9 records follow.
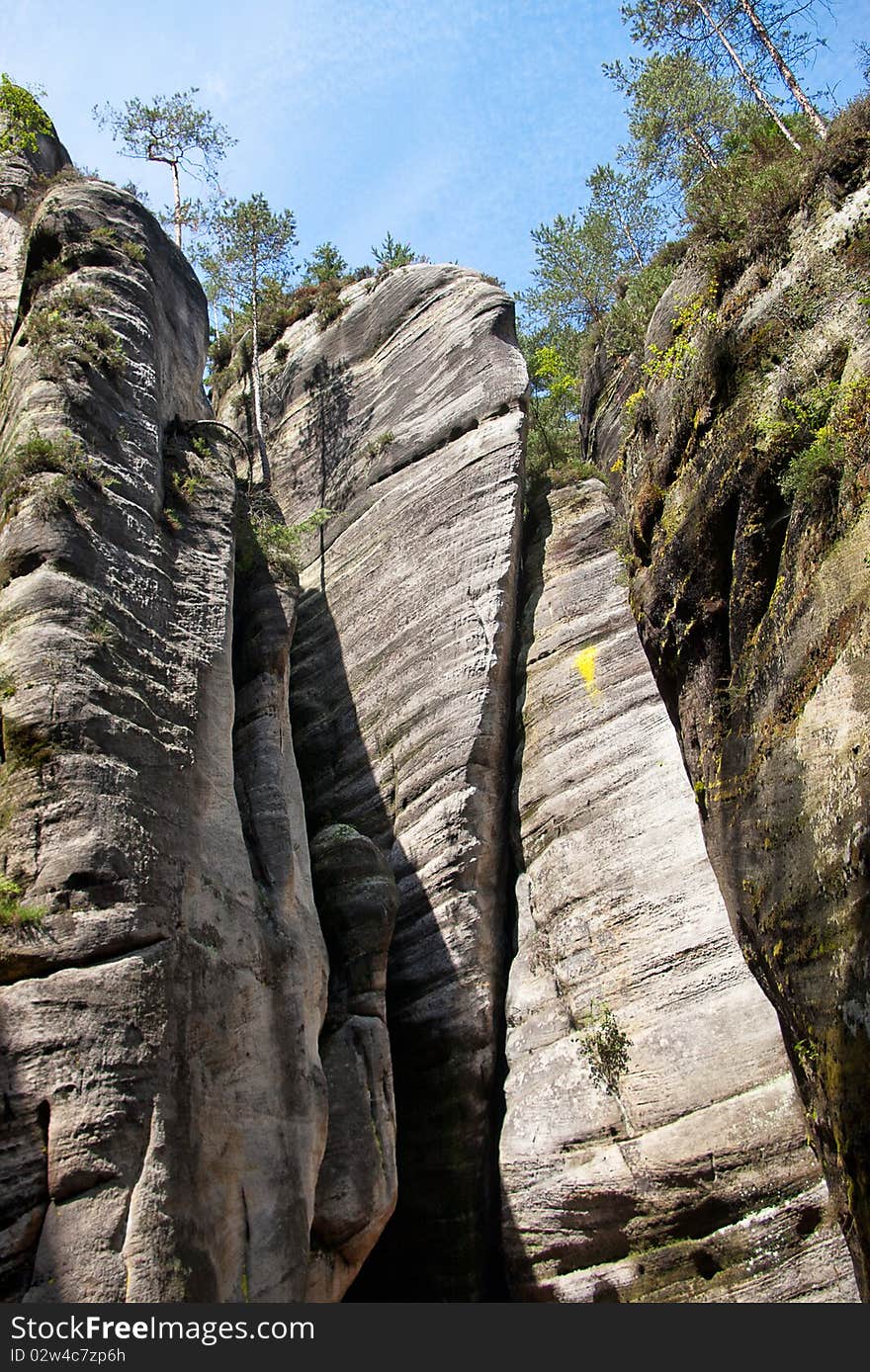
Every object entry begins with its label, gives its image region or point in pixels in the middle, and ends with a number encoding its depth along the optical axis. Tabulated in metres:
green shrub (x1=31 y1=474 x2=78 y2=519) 11.09
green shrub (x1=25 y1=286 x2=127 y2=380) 13.05
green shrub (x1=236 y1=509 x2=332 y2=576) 14.93
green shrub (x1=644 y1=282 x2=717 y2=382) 12.28
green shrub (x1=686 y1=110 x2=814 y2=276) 11.37
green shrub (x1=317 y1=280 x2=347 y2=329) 23.69
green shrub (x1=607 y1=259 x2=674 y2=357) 18.42
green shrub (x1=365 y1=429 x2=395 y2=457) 19.95
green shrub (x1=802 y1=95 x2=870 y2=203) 10.51
